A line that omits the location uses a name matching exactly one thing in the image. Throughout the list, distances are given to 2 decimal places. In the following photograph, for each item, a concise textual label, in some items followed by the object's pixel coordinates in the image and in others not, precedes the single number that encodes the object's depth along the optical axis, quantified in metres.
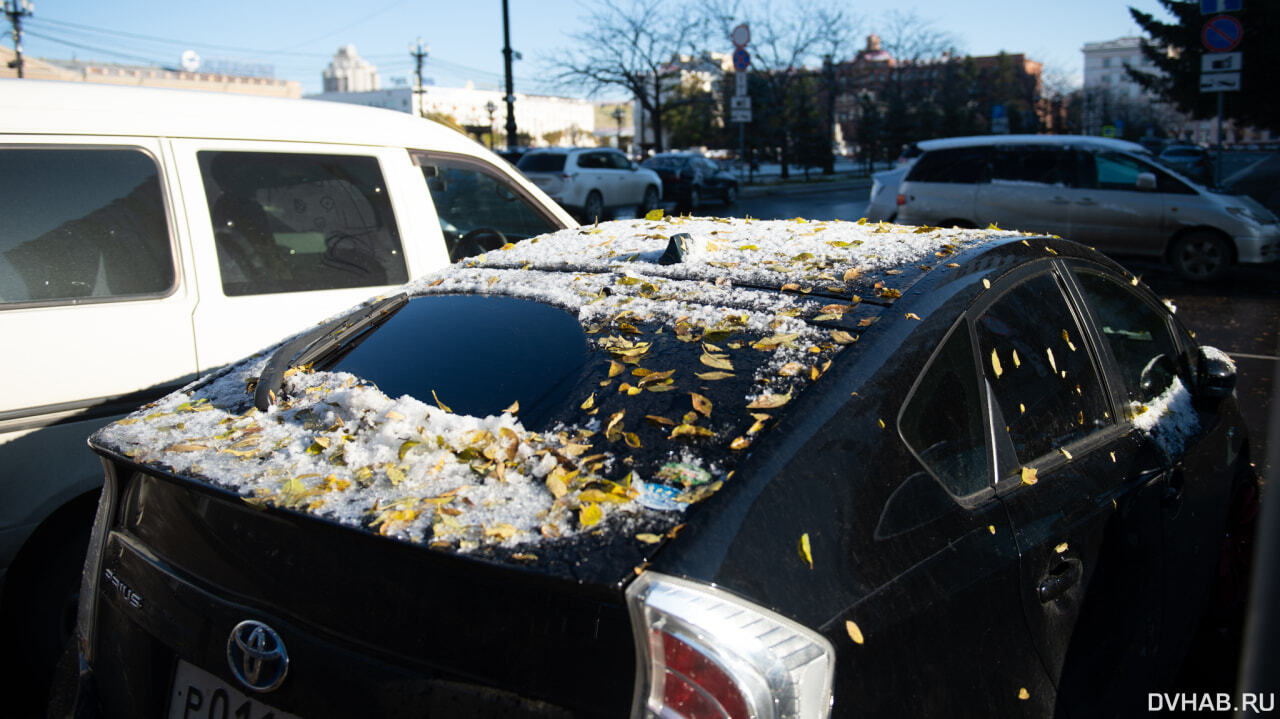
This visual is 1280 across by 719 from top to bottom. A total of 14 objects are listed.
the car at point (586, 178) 20.73
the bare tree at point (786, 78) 46.75
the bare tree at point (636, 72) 41.25
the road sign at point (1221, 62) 13.78
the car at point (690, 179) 26.98
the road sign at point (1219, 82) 13.79
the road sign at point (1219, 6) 13.95
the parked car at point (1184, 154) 34.38
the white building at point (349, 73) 141.62
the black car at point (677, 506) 1.42
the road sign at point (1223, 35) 13.65
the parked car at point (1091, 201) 11.58
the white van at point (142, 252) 2.88
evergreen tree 25.45
